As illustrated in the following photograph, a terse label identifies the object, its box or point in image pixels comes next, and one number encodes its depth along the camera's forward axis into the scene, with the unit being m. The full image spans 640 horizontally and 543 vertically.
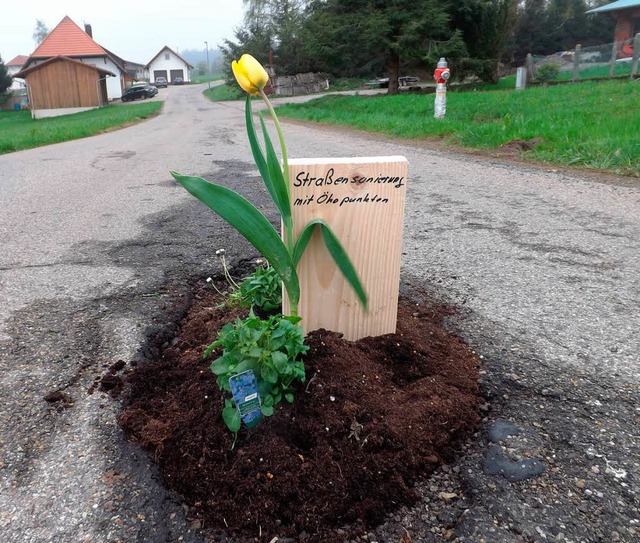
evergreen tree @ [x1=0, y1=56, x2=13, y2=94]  49.09
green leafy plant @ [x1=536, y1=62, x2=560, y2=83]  23.12
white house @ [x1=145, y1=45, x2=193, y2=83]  80.12
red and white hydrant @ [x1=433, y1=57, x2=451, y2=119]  11.43
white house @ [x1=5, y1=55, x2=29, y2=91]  78.12
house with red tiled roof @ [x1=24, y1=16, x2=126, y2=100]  43.38
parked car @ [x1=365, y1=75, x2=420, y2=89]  33.98
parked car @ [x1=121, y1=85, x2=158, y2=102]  43.90
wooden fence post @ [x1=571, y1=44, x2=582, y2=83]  21.75
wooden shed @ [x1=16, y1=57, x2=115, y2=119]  37.25
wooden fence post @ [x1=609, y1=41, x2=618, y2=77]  20.82
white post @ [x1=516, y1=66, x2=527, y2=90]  21.98
